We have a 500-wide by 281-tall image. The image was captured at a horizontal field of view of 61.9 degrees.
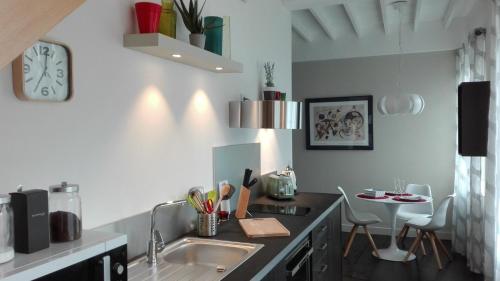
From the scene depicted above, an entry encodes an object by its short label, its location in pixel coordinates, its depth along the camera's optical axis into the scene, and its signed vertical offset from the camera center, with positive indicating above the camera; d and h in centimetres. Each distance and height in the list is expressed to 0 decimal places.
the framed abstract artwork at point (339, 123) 588 +15
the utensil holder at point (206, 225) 226 -49
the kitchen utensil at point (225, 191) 269 -37
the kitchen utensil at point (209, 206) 232 -40
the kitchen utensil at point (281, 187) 336 -44
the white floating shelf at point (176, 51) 180 +39
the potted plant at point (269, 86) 321 +37
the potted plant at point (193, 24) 215 +58
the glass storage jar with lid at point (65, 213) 118 -23
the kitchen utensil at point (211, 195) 249 -37
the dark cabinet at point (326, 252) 257 -81
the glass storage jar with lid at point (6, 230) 100 -24
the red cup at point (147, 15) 180 +52
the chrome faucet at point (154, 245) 189 -50
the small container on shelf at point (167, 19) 198 +56
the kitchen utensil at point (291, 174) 354 -35
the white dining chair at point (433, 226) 449 -103
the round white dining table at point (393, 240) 470 -127
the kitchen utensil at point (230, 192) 276 -40
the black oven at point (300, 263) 215 -70
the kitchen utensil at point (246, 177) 274 -29
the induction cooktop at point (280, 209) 284 -54
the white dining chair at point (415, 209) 512 -97
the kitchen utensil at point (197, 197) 231 -35
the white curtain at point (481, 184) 354 -53
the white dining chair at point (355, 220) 490 -103
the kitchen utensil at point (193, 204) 229 -38
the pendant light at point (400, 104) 450 +32
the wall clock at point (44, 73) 134 +21
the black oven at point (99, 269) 103 -35
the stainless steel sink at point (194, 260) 178 -60
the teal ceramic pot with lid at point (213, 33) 234 +57
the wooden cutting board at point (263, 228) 225 -53
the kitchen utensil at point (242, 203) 269 -45
